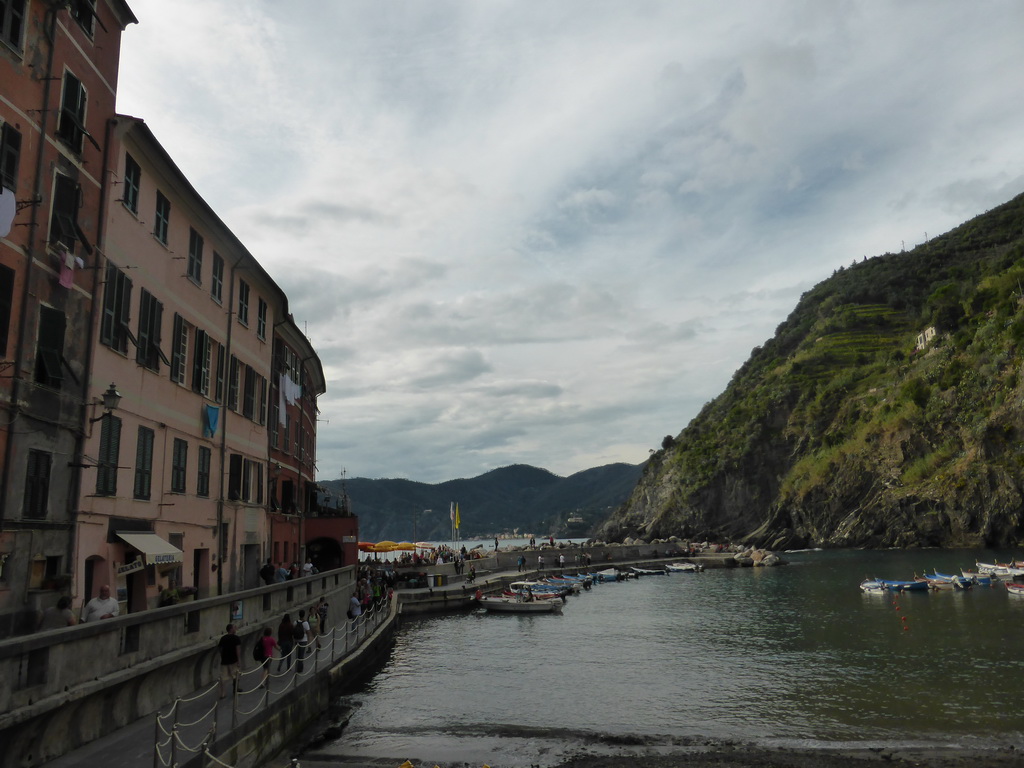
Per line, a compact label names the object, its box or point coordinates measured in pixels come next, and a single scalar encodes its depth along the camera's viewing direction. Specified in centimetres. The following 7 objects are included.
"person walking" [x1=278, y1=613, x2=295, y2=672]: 2295
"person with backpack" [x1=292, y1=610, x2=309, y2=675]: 2338
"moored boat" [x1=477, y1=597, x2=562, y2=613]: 5434
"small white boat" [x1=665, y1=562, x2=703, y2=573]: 9162
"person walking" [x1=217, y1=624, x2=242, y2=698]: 1691
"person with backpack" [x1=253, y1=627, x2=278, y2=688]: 1945
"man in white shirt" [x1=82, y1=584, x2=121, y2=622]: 1538
